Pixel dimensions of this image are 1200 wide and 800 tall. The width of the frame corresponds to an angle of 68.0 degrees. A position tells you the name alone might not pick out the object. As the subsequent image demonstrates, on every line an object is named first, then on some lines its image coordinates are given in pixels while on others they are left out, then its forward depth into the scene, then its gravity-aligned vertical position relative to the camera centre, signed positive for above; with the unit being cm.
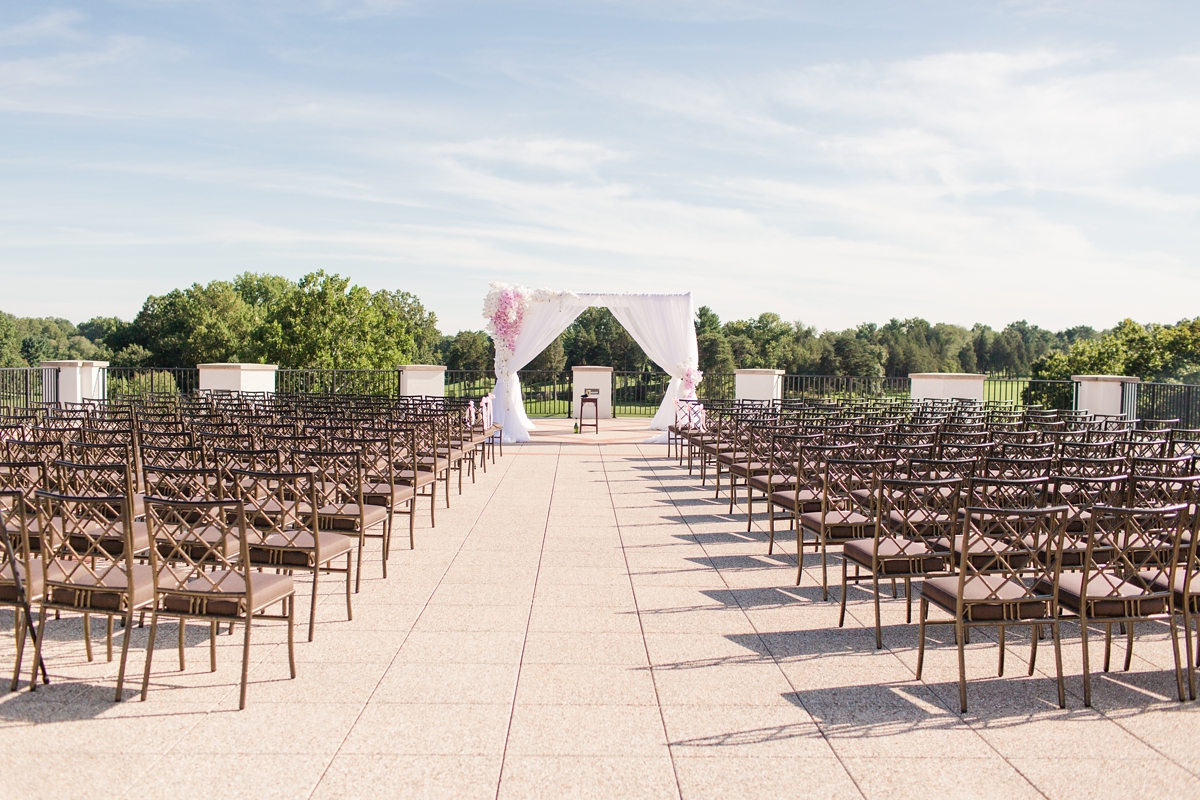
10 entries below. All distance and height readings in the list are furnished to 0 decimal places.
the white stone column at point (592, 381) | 2264 +3
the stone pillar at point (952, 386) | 1861 +4
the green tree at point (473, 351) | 4744 +159
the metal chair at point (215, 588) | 400 -99
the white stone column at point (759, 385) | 1930 +0
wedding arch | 1853 +118
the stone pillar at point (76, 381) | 1686 -13
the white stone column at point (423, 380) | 1903 -1
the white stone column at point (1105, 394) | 1634 -7
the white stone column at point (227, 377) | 1744 -1
